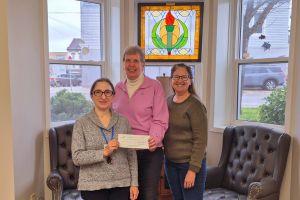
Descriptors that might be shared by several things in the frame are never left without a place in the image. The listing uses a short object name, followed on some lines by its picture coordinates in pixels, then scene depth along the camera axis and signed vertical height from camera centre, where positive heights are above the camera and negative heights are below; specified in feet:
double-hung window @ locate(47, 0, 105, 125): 9.32 +1.00
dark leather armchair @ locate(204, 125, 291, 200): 6.91 -2.66
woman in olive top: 5.78 -1.44
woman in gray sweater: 4.70 -1.45
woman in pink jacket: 5.82 -0.80
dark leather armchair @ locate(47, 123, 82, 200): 7.97 -2.59
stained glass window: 10.10 +2.00
